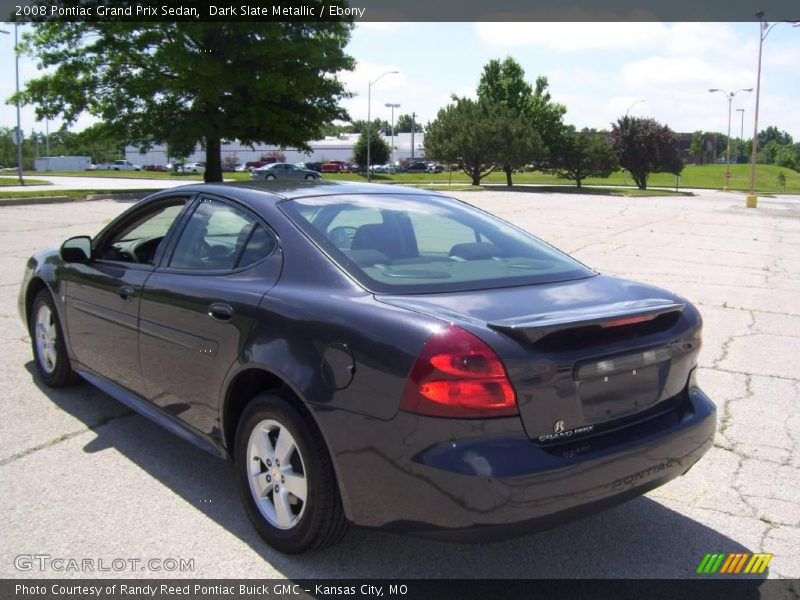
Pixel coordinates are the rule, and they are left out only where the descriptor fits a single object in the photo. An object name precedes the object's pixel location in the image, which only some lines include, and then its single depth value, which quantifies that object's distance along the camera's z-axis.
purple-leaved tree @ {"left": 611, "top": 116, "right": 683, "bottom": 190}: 56.12
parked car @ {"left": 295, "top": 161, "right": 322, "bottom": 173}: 77.06
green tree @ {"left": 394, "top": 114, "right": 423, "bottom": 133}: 177.62
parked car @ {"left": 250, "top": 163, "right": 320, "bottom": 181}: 45.05
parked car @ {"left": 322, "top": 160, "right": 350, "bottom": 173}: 76.62
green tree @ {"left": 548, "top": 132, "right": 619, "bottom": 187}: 53.16
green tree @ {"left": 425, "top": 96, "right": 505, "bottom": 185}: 50.47
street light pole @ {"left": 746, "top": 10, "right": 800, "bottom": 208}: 31.78
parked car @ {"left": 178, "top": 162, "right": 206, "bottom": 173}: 74.49
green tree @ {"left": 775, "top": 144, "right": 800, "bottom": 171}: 126.25
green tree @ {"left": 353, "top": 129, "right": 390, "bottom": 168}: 74.12
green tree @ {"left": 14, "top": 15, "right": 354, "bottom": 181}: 28.45
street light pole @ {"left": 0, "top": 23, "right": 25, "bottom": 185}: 31.33
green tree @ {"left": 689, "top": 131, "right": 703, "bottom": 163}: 119.00
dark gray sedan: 2.48
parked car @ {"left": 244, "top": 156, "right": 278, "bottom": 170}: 80.12
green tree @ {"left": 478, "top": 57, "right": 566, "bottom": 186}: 50.94
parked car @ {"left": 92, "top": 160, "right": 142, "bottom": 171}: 89.45
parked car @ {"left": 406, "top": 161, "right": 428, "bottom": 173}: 85.78
